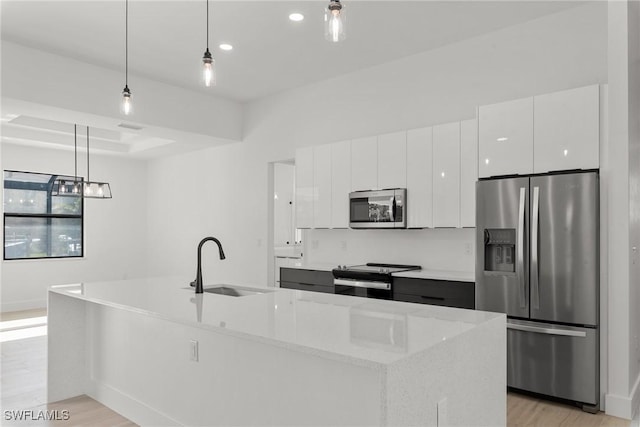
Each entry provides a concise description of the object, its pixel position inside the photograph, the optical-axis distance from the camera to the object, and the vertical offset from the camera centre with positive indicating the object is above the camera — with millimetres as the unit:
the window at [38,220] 7176 -86
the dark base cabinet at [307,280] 4910 -714
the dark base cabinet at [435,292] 3789 -651
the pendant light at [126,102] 3051 +754
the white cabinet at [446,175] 4117 +382
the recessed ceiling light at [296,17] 3828 +1688
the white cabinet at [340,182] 4965 +371
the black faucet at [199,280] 2891 -413
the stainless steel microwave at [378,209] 4473 +77
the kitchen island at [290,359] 1618 -640
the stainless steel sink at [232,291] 3256 -541
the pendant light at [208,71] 2672 +856
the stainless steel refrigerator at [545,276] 3139 -431
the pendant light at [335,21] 1971 +853
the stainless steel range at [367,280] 4250 -613
